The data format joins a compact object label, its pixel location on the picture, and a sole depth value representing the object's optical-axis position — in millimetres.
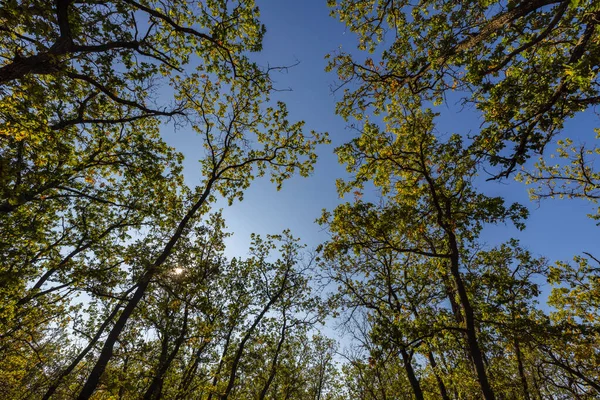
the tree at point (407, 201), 9602
